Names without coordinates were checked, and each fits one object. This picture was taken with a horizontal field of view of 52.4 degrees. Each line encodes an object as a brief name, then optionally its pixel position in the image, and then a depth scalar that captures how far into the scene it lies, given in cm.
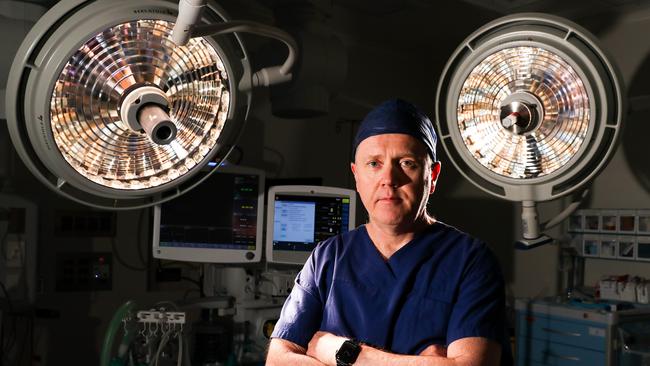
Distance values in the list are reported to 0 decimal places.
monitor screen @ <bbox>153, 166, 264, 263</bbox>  274
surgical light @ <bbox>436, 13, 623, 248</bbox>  149
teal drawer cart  312
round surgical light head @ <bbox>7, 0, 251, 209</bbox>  121
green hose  239
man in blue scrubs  139
